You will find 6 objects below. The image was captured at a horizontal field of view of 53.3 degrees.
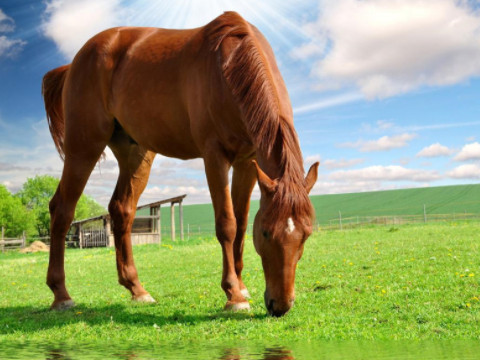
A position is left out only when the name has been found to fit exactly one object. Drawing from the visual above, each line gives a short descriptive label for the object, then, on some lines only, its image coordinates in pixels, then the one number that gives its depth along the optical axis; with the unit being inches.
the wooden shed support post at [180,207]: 1246.9
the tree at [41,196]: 2445.9
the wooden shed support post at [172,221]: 1244.8
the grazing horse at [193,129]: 161.0
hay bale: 1451.8
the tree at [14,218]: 2245.3
